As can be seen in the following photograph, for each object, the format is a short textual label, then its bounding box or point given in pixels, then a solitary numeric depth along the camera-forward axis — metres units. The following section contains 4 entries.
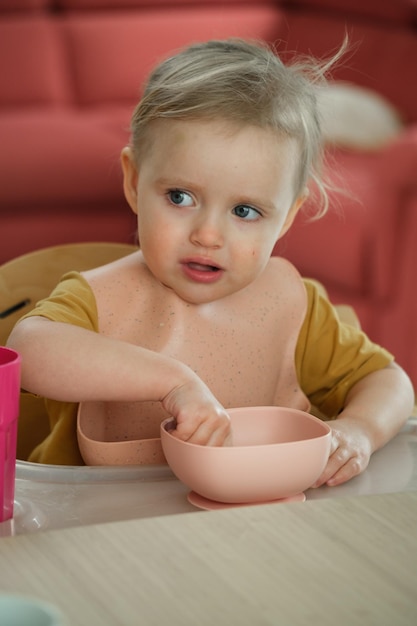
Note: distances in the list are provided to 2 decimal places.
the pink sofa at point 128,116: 2.12
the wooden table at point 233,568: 0.75
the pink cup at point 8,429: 0.86
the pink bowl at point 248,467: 0.89
